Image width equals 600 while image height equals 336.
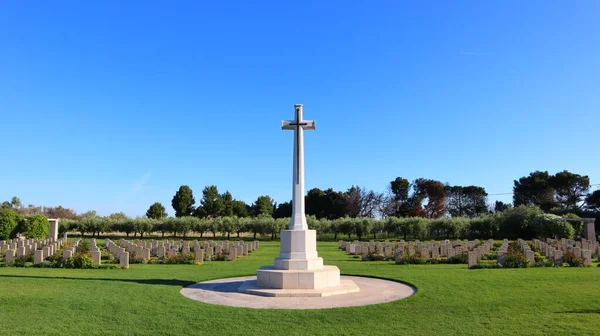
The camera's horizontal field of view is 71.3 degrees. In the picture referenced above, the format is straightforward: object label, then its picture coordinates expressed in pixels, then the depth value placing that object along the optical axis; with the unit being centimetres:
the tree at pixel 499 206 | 7759
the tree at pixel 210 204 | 7900
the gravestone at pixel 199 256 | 2018
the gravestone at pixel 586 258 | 1732
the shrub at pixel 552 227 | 3412
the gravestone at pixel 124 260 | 1710
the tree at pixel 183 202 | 8031
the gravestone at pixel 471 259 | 1670
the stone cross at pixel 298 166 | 1199
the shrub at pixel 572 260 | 1728
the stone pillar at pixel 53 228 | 3791
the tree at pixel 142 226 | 5491
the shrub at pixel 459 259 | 1983
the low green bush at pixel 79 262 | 1720
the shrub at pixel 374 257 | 2183
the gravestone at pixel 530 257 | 1715
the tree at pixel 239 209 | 8594
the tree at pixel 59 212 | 7938
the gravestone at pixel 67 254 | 1762
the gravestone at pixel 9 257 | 1804
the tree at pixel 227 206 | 8166
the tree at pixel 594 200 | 6182
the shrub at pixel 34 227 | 3694
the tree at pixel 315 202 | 8012
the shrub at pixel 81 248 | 1891
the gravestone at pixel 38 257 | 1789
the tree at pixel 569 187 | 6650
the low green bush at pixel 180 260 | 2003
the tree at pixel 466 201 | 7825
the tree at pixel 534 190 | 6938
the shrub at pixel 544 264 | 1723
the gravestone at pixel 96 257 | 1758
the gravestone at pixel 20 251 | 1858
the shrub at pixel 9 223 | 3569
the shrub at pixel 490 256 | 2147
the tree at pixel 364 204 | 7438
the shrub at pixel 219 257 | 2234
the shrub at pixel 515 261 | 1678
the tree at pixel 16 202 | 7400
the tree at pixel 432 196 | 7288
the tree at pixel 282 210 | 8456
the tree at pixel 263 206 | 9114
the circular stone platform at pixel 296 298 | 916
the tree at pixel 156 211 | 7875
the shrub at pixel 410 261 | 1919
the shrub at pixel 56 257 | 1800
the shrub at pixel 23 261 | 1790
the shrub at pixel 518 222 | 4260
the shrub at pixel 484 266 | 1672
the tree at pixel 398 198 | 7389
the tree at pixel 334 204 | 7712
